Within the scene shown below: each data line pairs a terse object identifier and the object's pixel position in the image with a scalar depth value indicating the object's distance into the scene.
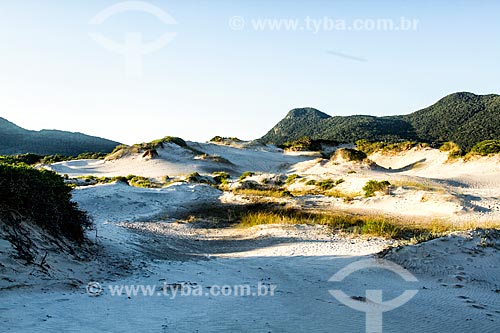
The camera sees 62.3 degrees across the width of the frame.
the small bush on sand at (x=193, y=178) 32.52
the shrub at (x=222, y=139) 74.77
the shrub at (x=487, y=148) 33.50
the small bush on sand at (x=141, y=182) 30.05
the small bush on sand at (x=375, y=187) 20.28
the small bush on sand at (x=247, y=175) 35.64
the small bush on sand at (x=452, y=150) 38.53
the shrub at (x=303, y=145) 66.84
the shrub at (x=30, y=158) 56.97
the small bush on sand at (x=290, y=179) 31.13
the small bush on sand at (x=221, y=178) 34.59
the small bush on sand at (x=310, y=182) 28.50
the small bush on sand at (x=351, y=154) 44.88
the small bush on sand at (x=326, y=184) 26.43
